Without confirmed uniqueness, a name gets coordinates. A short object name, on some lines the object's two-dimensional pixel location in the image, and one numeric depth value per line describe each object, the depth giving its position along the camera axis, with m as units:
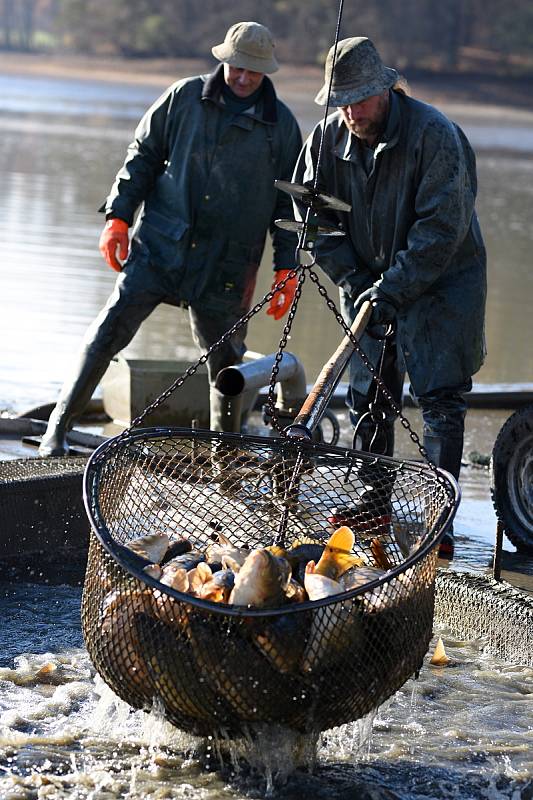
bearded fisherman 8.64
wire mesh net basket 5.82
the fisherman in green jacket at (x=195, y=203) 10.79
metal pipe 10.45
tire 9.33
